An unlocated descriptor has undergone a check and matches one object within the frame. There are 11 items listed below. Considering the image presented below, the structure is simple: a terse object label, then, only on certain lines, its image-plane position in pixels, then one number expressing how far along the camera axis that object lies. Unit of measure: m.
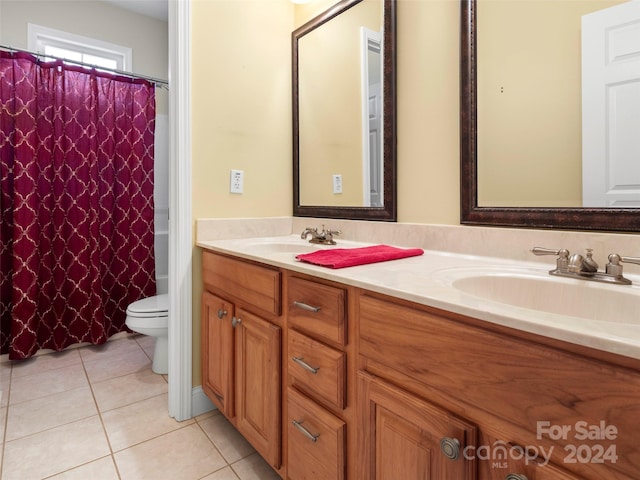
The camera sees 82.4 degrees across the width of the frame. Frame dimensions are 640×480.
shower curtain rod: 2.18
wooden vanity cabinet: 0.52
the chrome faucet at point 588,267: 0.86
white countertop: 0.51
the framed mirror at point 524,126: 1.02
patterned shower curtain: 2.19
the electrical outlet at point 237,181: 1.83
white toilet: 2.12
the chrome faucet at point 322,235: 1.65
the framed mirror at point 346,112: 1.51
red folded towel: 1.04
